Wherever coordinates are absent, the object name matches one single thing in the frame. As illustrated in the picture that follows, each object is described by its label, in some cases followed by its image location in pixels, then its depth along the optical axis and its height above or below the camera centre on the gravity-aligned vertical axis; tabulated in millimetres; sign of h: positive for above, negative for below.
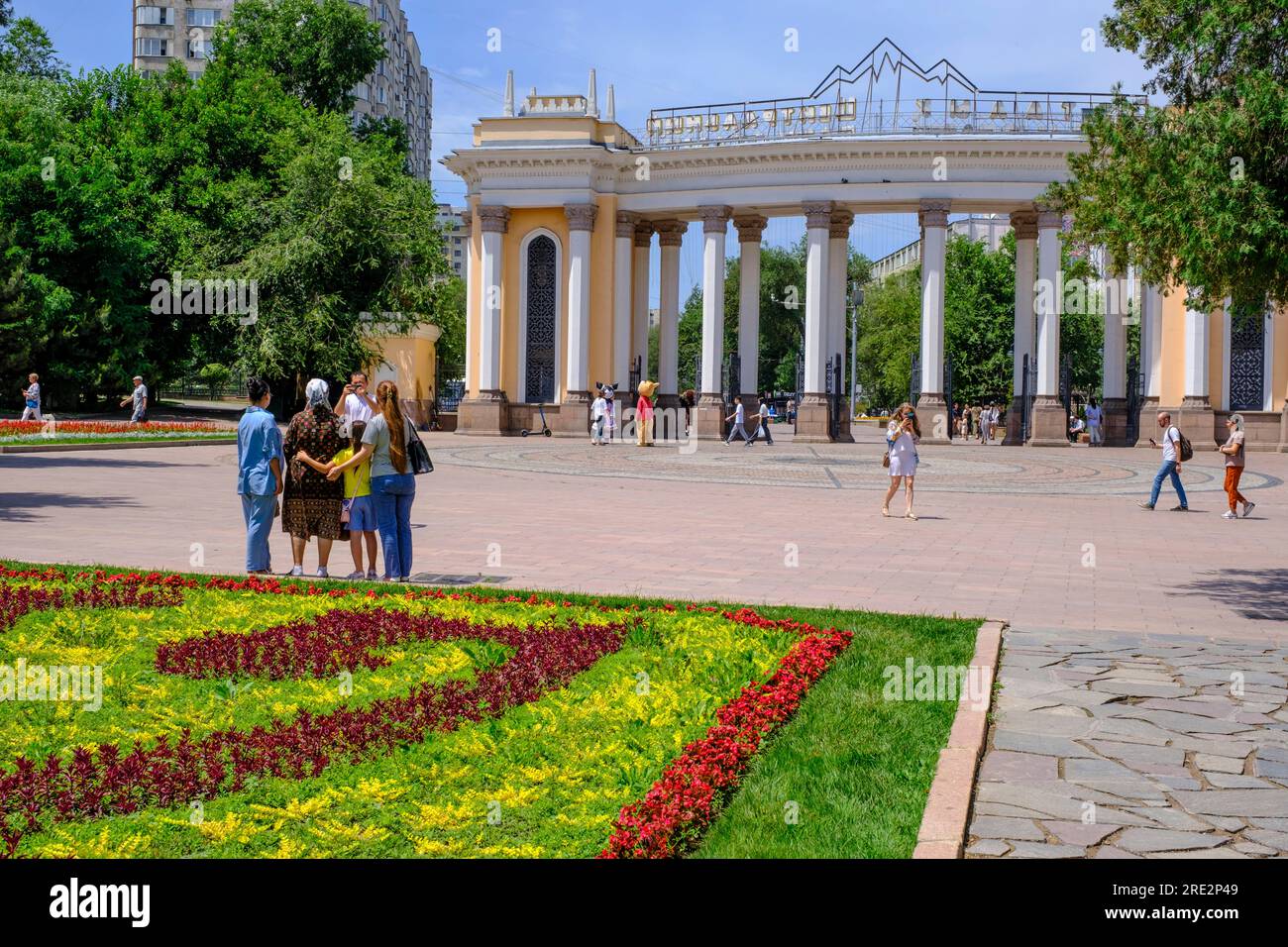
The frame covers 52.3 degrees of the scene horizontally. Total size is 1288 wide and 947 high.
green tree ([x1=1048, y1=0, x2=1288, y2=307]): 9406 +1906
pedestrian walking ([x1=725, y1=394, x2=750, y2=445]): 42875 -436
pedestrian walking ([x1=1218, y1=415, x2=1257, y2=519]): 18453 -769
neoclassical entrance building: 44531 +6092
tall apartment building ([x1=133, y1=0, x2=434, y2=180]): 88438 +25330
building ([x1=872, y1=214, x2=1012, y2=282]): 119750 +16275
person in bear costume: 39375 -293
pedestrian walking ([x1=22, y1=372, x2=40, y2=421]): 34594 +84
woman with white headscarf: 11305 -730
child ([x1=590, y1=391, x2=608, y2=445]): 41344 -502
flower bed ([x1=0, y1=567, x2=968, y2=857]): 4863 -1533
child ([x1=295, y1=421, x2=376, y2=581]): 11336 -819
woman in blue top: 11156 -587
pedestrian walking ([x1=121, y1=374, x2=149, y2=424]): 37438 -8
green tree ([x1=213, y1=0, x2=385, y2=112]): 56719 +15704
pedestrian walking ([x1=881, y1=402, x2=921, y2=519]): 18016 -607
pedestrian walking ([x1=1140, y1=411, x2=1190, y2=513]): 19838 -805
